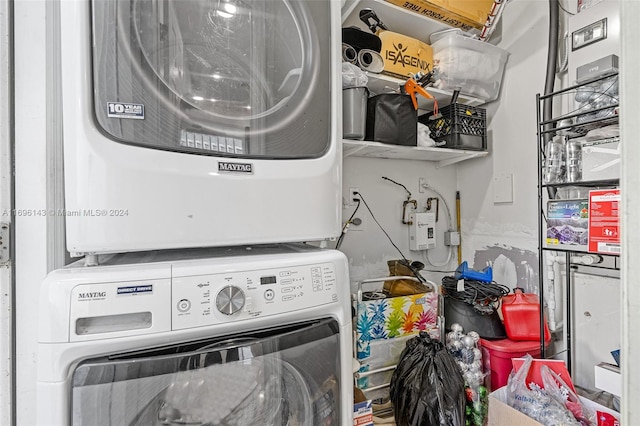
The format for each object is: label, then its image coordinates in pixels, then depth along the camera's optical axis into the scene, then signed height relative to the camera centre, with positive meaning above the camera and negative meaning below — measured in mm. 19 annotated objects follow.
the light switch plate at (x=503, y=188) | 2028 +149
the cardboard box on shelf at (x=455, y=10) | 1728 +1174
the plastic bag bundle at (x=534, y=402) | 1207 -794
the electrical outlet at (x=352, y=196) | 1992 +107
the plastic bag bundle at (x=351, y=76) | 1534 +682
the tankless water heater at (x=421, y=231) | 2146 -134
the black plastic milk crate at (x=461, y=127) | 1903 +531
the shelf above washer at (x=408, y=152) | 1677 +372
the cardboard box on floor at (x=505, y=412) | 1206 -832
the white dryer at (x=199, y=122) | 697 +240
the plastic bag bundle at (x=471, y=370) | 1498 -811
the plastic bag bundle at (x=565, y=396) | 1258 -782
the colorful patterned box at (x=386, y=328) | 1532 -604
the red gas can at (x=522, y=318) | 1659 -585
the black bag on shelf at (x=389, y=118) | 1668 +517
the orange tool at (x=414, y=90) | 1730 +685
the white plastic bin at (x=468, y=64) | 1863 +915
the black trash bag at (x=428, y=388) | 1310 -779
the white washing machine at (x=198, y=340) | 615 -286
